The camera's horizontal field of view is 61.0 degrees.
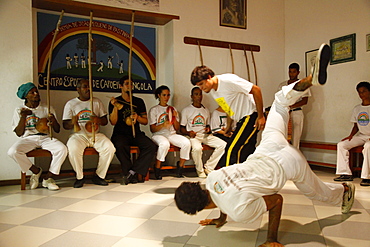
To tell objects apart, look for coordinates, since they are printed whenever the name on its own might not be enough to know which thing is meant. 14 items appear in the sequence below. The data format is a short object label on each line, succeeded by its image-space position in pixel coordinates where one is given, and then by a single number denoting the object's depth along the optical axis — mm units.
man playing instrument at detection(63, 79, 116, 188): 4270
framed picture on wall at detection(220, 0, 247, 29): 6082
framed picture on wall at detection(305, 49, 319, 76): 5944
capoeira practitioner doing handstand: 1958
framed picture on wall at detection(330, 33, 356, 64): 5219
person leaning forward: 2781
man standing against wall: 5680
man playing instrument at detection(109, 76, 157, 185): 4527
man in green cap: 4117
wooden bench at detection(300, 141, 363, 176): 4639
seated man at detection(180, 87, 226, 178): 5008
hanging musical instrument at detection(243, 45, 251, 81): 6070
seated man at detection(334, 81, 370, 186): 4582
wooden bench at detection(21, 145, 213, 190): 4125
